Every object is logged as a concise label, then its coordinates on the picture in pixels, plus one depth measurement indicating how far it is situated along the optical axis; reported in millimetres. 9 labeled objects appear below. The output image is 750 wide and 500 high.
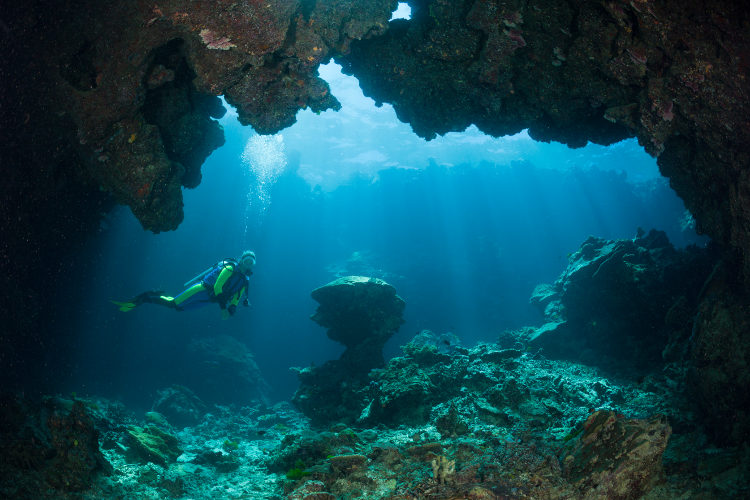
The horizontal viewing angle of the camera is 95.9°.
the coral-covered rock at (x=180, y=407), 13297
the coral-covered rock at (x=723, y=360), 4309
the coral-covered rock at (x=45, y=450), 3609
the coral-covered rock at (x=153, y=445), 5421
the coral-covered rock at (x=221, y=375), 20219
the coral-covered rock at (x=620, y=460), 3205
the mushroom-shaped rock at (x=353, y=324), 11312
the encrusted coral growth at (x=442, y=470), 3434
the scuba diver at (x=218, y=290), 8523
